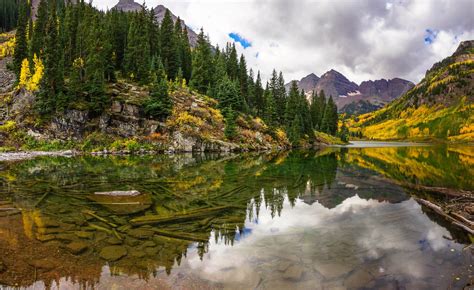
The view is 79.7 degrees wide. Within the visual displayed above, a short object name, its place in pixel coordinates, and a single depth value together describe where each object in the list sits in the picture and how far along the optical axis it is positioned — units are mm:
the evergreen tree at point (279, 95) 94938
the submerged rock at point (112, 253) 8852
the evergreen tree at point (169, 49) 79562
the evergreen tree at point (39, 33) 67062
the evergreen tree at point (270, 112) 83794
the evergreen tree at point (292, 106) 93062
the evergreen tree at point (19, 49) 68125
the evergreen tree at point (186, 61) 85294
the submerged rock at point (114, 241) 9944
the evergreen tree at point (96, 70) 55688
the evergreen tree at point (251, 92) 91362
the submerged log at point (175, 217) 12195
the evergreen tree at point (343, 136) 127312
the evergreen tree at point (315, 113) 124812
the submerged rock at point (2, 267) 7809
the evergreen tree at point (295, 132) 86938
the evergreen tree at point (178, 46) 80688
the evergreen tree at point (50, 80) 54375
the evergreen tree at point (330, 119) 126250
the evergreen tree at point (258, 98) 95438
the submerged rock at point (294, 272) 8023
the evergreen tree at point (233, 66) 91562
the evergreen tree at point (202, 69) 77562
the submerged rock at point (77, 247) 9172
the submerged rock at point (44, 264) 8039
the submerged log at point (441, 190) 17517
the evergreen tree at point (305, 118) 100969
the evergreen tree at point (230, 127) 64588
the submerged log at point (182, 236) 10633
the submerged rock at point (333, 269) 8281
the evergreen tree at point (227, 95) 69875
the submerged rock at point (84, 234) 10416
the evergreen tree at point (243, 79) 91119
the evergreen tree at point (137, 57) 65938
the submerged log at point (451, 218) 11762
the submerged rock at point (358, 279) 7688
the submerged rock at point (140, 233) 10586
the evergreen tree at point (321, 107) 126312
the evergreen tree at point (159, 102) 58406
